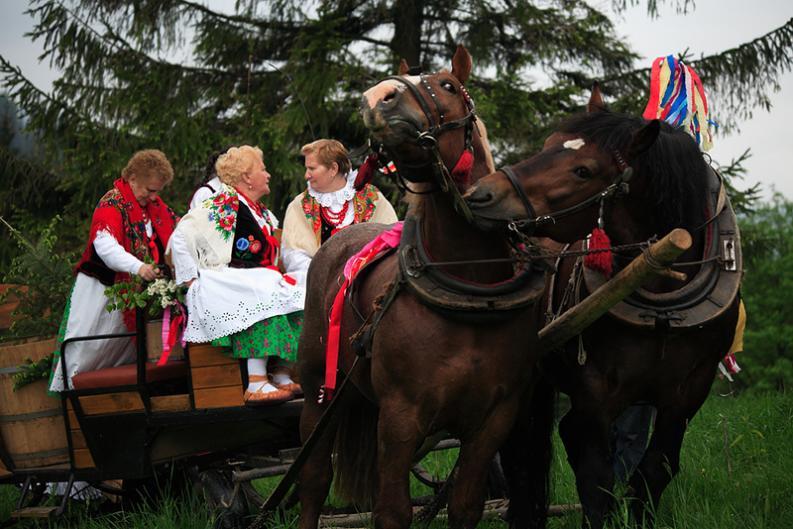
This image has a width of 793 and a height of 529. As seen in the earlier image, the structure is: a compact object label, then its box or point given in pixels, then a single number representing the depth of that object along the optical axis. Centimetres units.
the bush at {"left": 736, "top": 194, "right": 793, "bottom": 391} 2408
